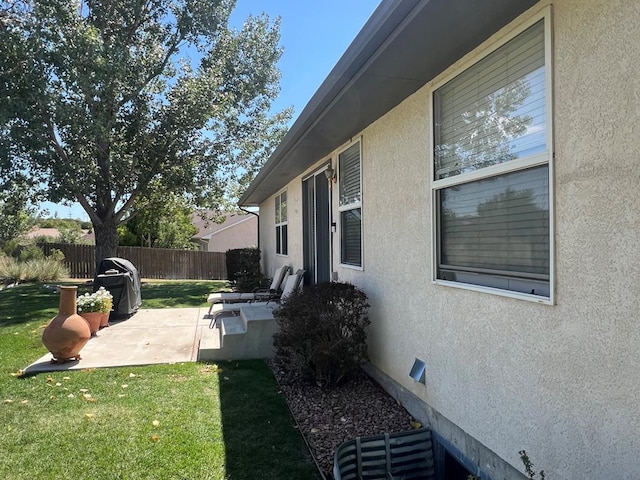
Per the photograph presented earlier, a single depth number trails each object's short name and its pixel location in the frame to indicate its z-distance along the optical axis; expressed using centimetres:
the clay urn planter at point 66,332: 546
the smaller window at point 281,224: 1087
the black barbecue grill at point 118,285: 842
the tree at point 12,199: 1420
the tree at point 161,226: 1873
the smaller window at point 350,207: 561
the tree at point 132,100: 1202
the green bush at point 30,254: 1792
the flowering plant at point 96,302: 715
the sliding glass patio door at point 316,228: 725
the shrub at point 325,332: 458
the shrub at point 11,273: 1545
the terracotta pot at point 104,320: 764
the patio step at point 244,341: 605
